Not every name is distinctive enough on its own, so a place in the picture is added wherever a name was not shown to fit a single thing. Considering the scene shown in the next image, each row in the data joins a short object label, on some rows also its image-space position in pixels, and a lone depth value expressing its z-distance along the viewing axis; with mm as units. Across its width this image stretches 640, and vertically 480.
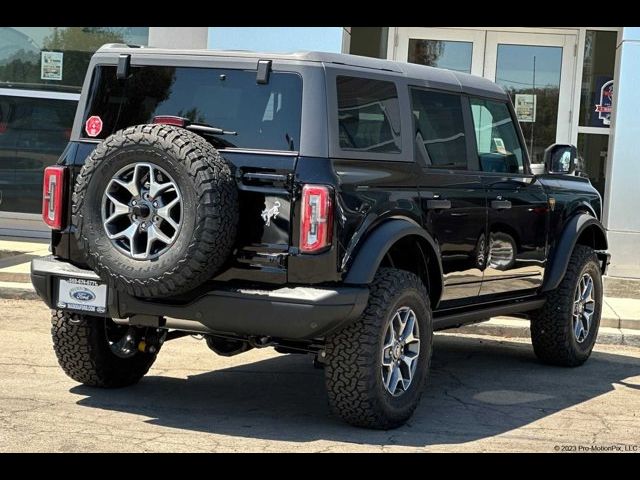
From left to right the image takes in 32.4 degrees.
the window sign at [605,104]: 14758
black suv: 5543
